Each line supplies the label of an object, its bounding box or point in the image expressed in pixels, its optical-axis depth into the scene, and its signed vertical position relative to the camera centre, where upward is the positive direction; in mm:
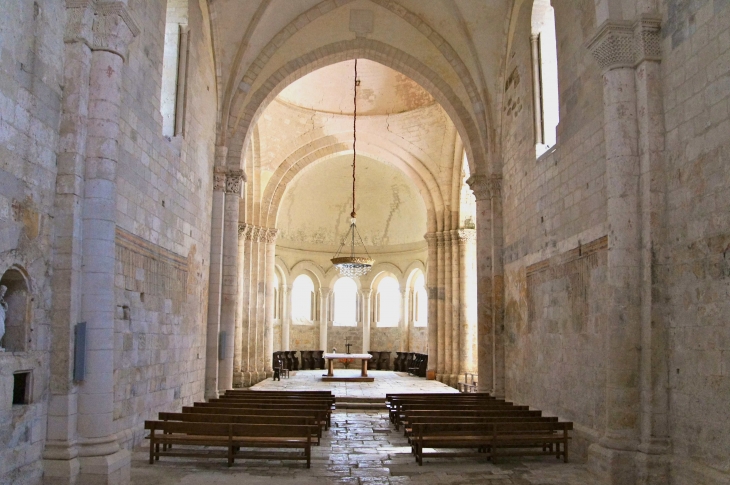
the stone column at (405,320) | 29938 -477
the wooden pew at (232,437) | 8844 -1818
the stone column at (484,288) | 15680 +550
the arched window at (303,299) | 31062 +483
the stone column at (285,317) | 29344 -380
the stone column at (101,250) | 7613 +698
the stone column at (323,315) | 30267 -281
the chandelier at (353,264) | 21391 +1520
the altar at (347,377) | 22875 -2372
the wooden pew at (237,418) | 9352 -1635
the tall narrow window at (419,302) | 30062 +376
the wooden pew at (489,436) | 9094 -1828
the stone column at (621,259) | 7930 +664
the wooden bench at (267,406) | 10836 -1709
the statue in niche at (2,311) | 6707 -49
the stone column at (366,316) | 30469 -314
